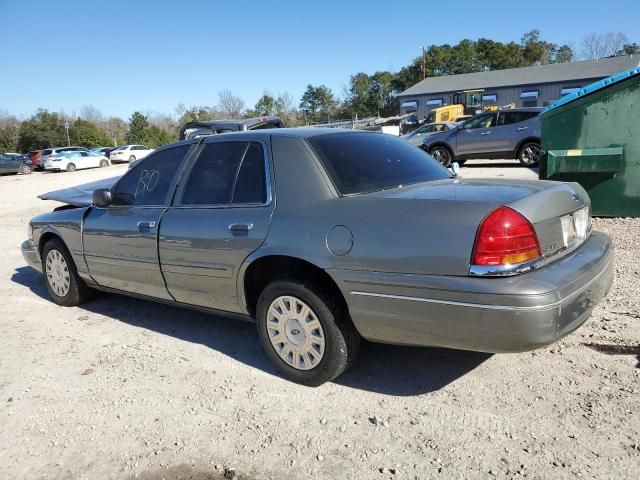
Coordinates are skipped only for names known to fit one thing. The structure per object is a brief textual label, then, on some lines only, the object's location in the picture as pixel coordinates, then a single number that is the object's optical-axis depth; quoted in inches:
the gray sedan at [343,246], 103.0
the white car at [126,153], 1488.7
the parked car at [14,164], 1251.2
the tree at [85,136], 2108.8
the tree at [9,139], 2096.8
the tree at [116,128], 2613.2
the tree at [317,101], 3228.3
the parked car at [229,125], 459.8
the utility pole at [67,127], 1964.8
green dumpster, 259.9
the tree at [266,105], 2961.4
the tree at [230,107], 2883.9
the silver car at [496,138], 564.1
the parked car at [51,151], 1319.8
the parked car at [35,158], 1350.8
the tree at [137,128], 2213.3
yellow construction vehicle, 1323.8
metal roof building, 1859.0
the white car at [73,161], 1268.5
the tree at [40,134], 2075.5
